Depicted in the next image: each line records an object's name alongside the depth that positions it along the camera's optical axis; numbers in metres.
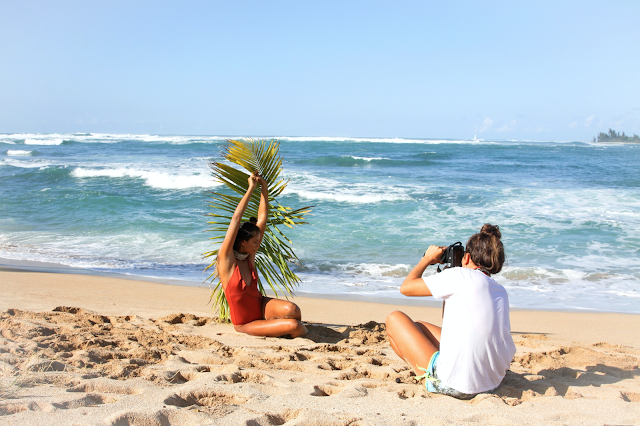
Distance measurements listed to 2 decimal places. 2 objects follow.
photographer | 2.40
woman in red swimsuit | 3.50
